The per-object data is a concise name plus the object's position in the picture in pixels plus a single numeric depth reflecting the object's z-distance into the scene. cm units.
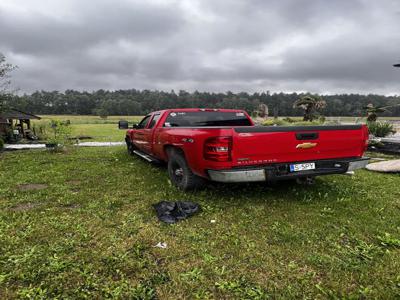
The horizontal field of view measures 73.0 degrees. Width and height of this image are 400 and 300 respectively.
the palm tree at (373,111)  1345
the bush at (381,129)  1112
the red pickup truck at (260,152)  367
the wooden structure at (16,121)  1467
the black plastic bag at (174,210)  367
